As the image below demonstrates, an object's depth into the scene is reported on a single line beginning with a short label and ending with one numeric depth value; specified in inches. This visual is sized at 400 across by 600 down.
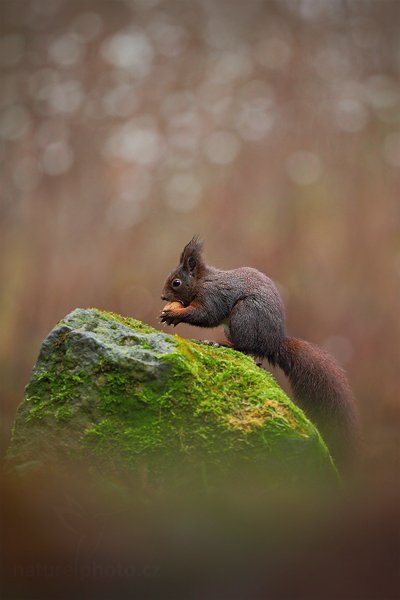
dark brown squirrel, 267.1
